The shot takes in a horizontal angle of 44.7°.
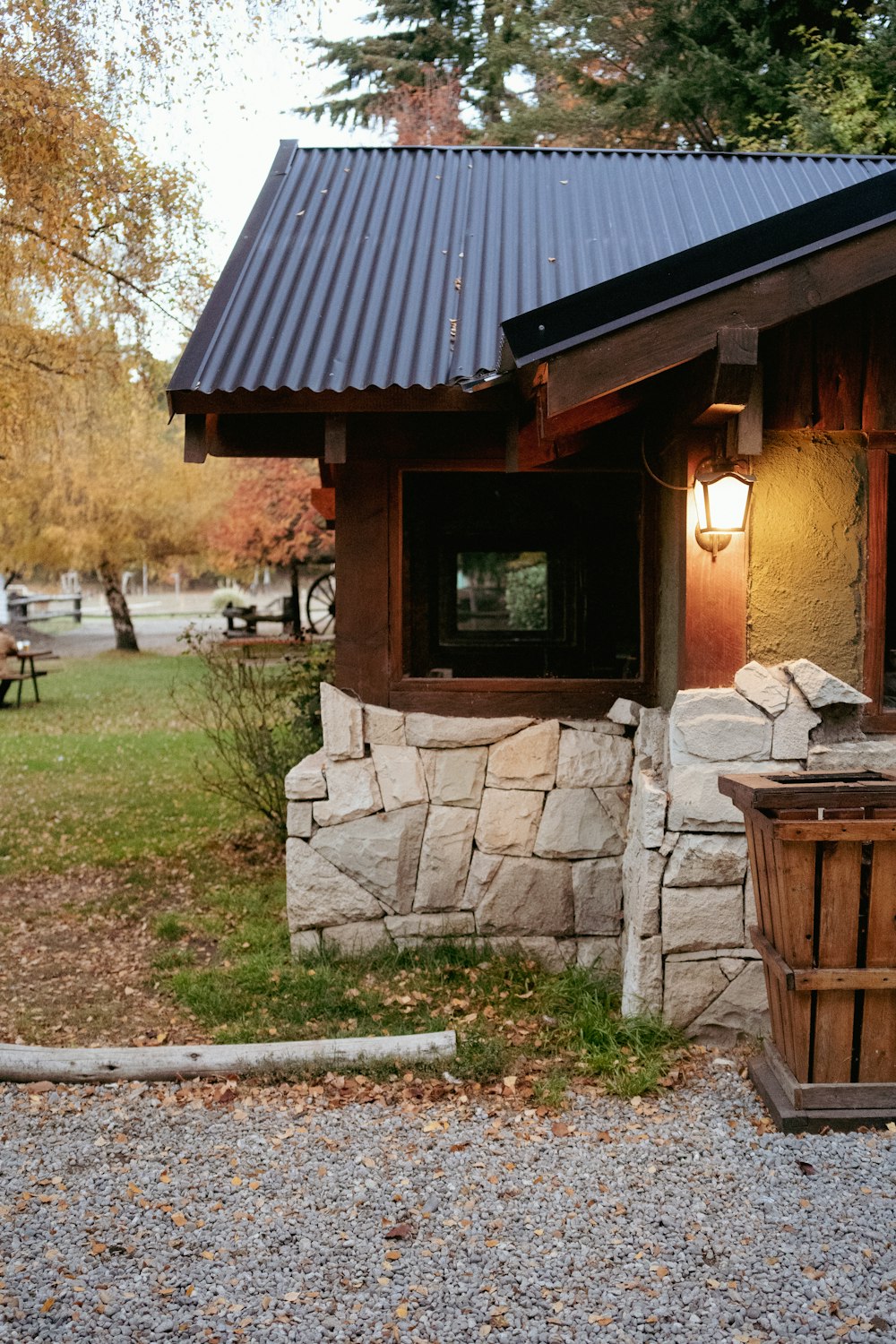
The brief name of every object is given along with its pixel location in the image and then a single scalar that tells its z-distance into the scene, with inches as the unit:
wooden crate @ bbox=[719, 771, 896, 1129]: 137.1
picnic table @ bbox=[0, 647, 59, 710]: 556.7
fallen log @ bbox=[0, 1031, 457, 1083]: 163.0
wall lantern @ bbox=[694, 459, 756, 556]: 166.1
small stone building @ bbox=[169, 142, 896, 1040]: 156.6
